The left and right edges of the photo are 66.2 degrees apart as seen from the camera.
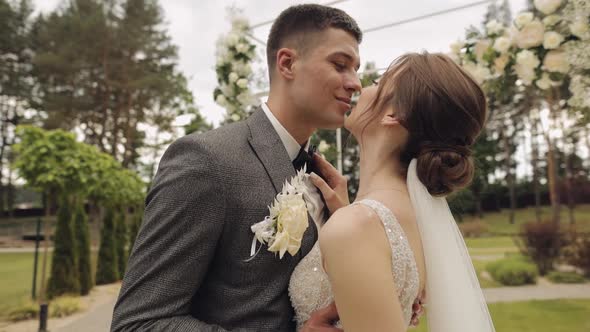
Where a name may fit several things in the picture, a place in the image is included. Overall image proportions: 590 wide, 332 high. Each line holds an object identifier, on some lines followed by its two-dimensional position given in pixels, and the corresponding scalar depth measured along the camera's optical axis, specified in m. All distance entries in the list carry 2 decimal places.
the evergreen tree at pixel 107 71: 25.80
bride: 1.30
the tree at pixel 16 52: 28.00
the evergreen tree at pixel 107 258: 13.14
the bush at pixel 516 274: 10.97
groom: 1.35
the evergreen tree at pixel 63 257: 10.35
